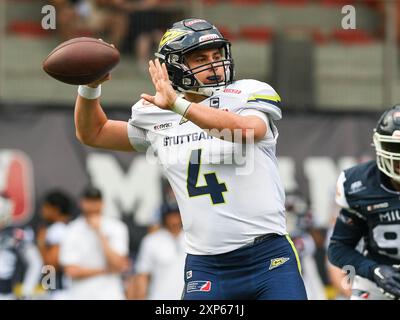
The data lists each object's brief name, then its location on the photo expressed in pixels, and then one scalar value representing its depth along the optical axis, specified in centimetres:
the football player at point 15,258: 1902
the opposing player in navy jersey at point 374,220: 1170
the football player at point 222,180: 1057
